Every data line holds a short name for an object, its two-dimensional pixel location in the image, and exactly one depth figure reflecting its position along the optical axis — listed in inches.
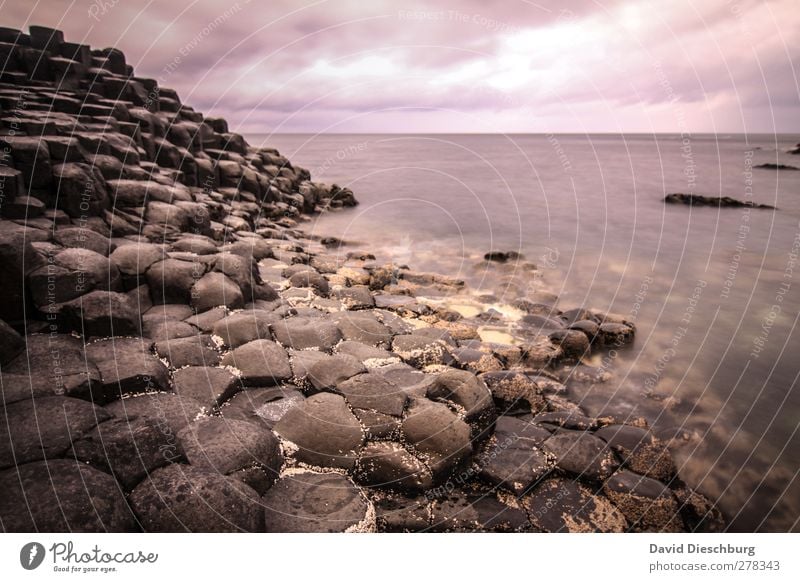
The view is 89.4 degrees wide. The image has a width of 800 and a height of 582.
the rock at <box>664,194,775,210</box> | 901.8
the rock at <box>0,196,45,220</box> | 224.2
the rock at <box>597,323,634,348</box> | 304.7
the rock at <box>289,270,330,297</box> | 317.1
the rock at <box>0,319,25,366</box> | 138.6
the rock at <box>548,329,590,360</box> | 285.1
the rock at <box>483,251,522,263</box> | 539.8
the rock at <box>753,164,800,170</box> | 1559.9
